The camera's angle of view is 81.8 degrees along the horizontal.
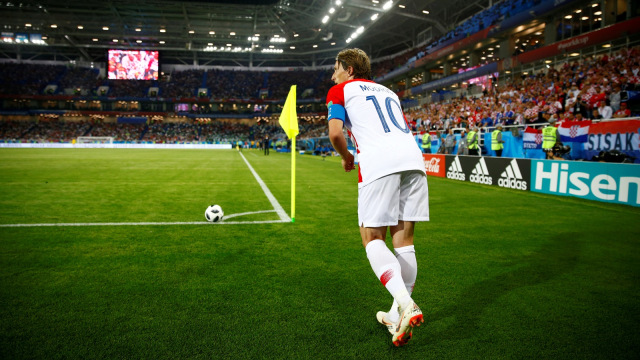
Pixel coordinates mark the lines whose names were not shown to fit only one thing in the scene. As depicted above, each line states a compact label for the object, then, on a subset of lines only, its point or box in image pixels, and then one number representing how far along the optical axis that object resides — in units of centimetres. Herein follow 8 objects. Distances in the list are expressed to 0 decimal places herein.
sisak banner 999
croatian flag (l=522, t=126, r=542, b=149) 1366
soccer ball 615
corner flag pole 550
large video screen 6669
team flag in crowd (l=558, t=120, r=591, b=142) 1160
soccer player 245
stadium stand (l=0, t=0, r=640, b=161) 1786
